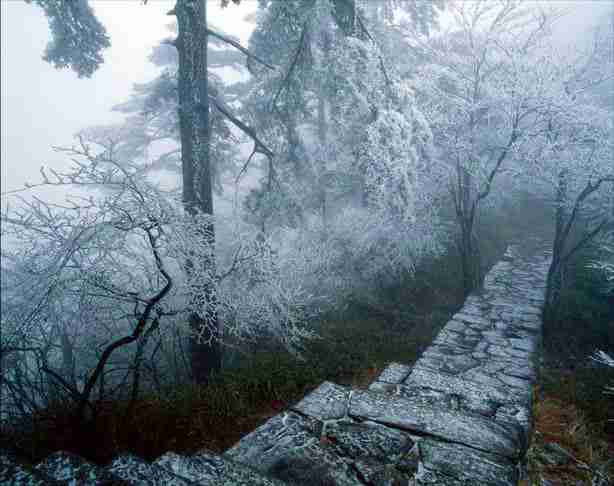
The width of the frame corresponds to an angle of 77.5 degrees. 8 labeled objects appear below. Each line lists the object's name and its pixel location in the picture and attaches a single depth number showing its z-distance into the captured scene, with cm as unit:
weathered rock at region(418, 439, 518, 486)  214
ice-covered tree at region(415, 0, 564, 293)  780
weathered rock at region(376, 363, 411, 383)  429
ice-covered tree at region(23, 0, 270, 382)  518
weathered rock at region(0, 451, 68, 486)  177
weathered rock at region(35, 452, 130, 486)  184
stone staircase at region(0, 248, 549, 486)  197
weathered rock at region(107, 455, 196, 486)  190
